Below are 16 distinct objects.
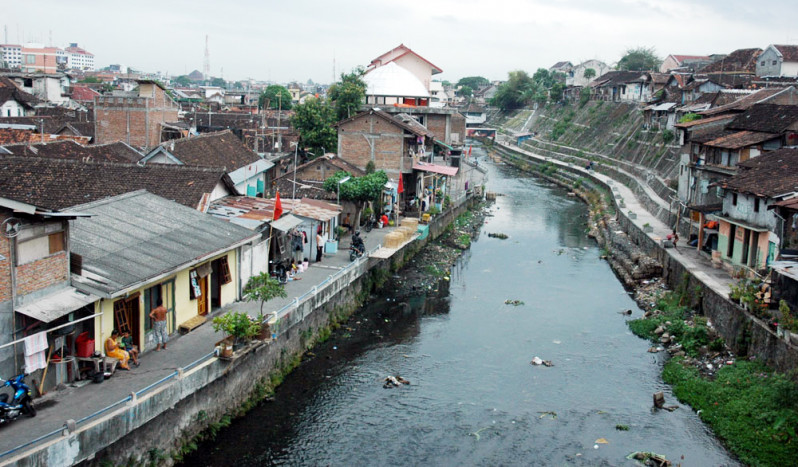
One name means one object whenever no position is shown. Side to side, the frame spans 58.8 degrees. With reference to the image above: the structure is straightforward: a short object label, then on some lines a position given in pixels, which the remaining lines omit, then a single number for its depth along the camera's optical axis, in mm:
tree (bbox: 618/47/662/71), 96125
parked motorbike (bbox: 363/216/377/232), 32403
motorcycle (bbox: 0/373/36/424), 11576
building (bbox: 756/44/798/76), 58156
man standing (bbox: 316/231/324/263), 25703
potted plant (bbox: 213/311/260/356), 15555
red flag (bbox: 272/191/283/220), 22188
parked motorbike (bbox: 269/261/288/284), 22375
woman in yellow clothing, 14211
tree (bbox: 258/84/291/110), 99562
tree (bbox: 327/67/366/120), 44703
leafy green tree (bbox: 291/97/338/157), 41906
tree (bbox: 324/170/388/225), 30114
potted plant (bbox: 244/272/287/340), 16719
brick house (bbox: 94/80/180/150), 38469
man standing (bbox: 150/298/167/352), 15672
